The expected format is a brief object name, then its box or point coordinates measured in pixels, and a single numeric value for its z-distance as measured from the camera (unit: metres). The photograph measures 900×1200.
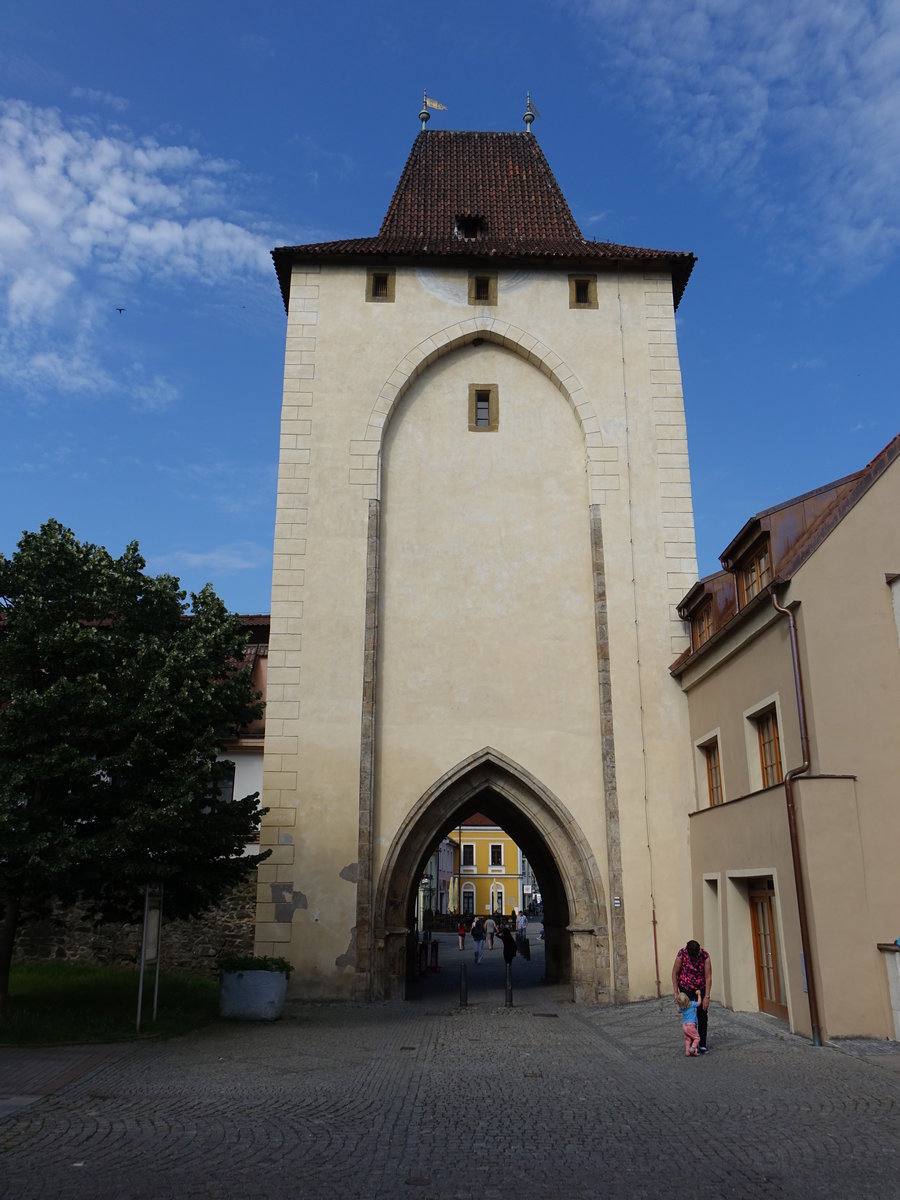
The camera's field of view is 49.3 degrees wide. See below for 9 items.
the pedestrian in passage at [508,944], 20.47
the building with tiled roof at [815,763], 11.58
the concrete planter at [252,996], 14.71
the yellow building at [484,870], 67.12
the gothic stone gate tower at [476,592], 17.59
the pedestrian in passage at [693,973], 11.03
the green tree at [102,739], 12.66
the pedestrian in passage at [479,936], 33.00
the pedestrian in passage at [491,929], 42.20
